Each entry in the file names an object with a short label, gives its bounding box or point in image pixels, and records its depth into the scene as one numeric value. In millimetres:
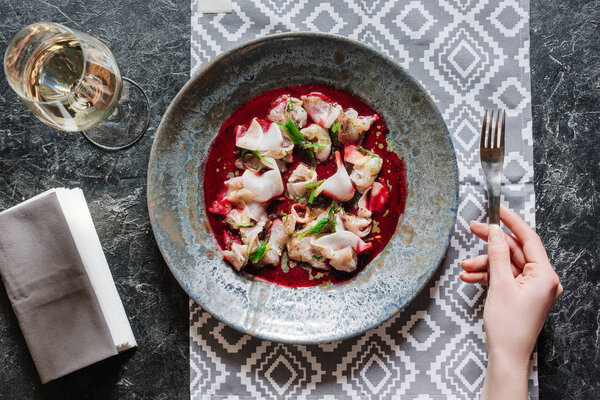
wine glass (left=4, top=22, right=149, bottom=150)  949
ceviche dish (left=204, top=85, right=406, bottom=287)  1101
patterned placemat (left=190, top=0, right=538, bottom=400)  1138
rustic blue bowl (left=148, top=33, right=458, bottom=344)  1065
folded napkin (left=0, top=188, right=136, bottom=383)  1079
